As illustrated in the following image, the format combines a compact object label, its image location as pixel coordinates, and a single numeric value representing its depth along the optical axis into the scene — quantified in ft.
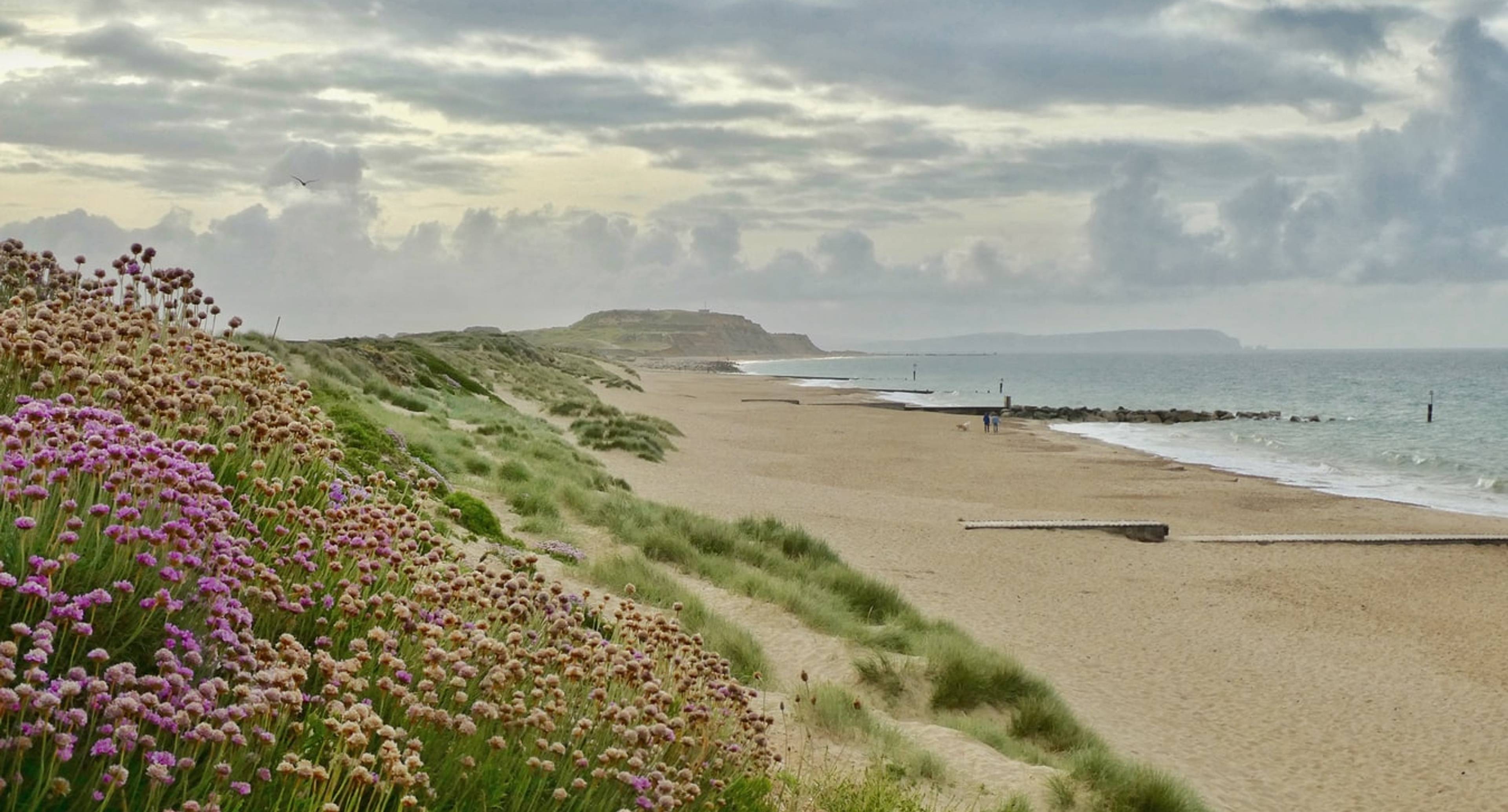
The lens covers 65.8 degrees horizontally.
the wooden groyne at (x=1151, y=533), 82.79
